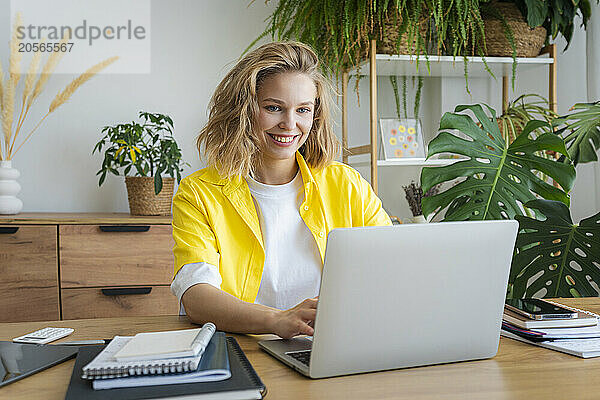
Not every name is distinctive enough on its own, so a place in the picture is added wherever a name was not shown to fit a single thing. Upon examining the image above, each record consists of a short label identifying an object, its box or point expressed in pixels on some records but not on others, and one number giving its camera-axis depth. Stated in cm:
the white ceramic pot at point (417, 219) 293
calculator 121
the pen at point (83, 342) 119
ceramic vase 281
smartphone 127
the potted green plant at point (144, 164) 286
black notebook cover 85
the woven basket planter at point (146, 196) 287
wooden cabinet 267
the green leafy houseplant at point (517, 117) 275
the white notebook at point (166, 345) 92
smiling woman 154
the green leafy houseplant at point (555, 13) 272
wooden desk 91
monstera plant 189
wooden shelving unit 277
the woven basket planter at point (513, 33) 282
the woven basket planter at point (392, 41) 269
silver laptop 94
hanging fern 260
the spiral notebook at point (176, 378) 88
